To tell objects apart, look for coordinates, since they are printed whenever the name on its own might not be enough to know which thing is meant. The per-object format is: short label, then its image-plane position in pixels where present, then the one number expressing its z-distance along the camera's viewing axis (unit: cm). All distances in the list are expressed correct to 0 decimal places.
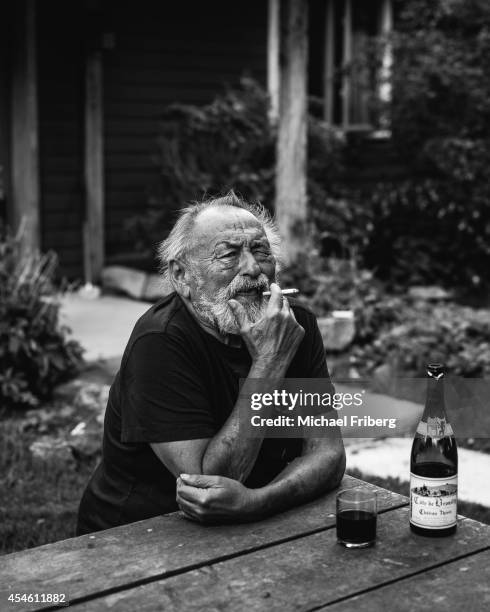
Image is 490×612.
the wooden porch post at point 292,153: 826
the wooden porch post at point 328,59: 1216
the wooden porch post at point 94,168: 952
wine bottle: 216
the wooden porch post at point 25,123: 895
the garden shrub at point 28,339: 583
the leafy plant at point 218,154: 942
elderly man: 243
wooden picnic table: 186
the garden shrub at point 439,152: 960
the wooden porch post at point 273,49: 1111
